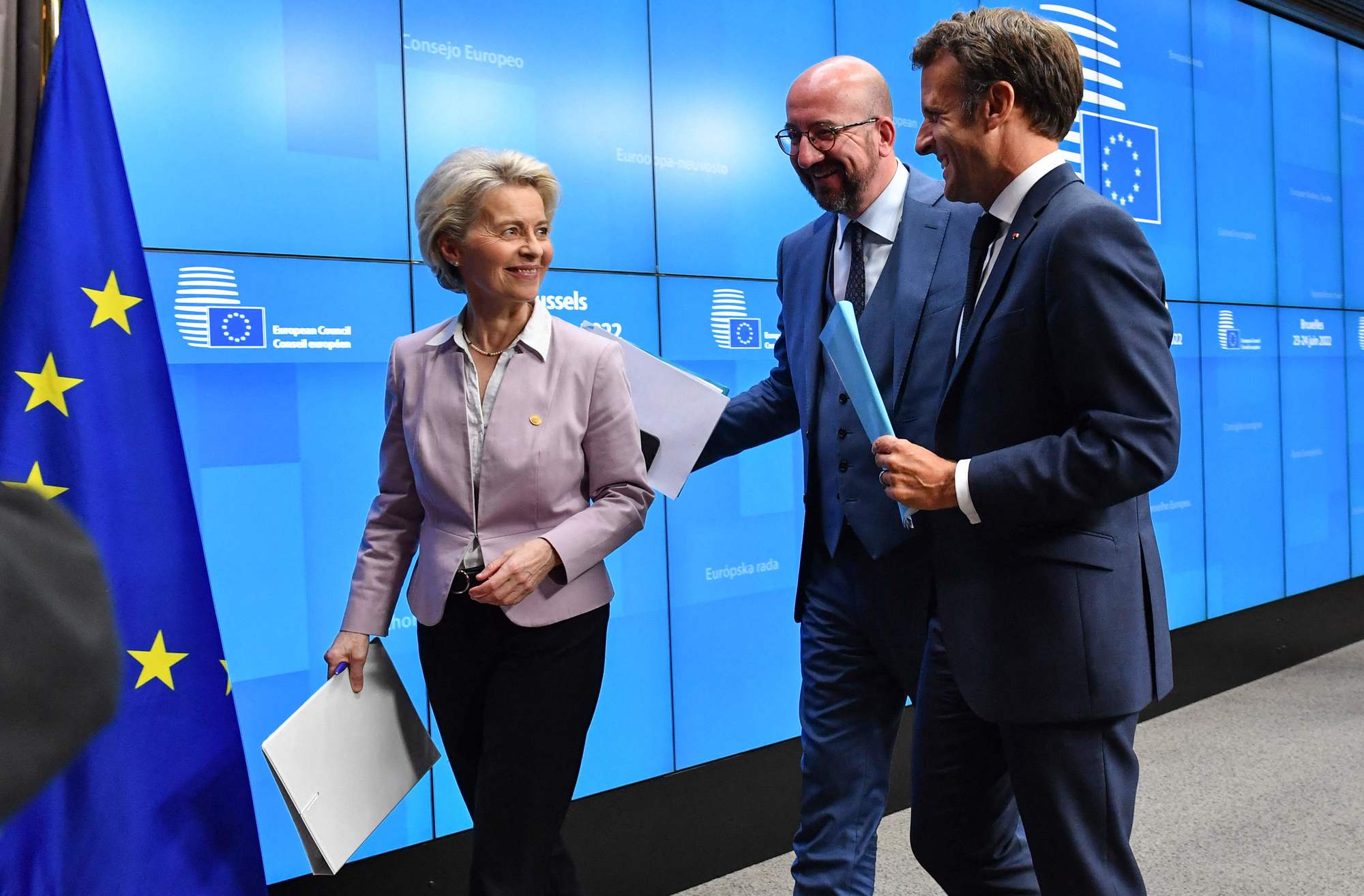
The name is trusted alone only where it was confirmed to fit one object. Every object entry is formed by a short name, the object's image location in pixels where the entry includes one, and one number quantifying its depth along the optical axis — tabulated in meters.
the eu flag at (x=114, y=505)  1.90
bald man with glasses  2.08
